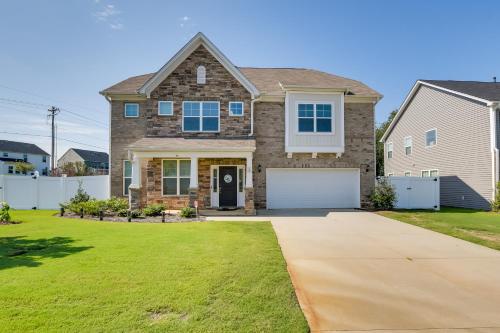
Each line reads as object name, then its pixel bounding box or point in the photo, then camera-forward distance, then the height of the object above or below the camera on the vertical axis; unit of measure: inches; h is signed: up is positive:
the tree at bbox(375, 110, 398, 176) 1536.7 +166.3
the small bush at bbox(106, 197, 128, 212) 533.6 -54.1
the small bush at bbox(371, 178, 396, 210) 625.0 -45.8
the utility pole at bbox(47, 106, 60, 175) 1404.3 +271.1
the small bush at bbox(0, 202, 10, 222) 440.8 -59.2
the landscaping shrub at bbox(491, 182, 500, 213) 612.4 -57.0
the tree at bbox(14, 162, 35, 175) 1934.1 +58.8
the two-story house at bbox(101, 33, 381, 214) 616.4 +95.7
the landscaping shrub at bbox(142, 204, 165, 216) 501.0 -59.4
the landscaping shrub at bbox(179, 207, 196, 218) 495.0 -62.4
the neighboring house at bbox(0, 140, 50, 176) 2074.3 +155.4
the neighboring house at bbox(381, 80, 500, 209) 649.0 +99.3
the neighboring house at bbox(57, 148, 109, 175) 2507.3 +160.8
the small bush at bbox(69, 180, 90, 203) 576.8 -42.8
